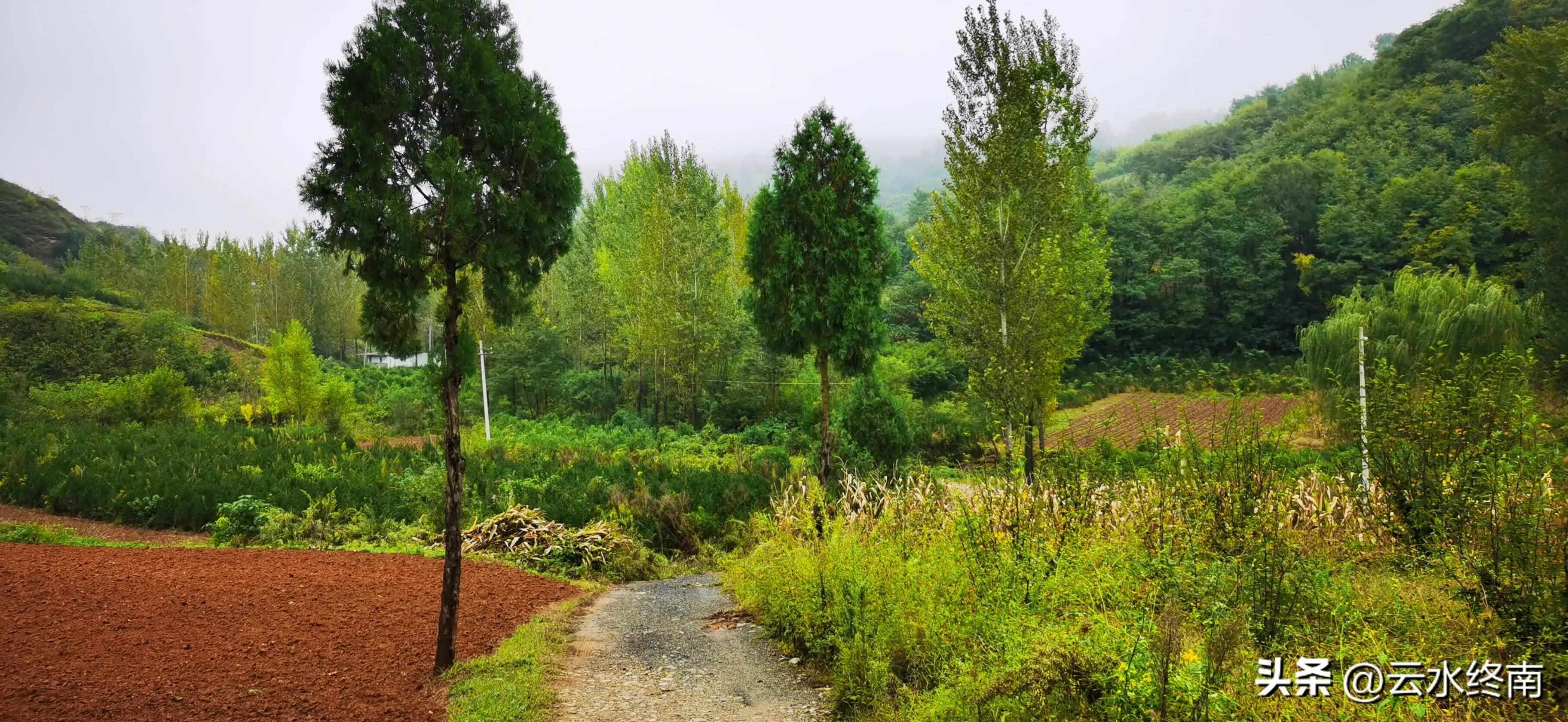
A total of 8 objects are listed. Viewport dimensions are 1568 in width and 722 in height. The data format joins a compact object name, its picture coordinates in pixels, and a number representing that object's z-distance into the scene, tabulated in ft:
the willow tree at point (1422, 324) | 57.00
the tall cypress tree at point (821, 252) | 46.55
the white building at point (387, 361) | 169.37
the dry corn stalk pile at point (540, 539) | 37.01
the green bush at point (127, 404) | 80.79
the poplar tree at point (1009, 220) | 41.60
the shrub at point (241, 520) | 36.81
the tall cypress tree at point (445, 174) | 18.22
